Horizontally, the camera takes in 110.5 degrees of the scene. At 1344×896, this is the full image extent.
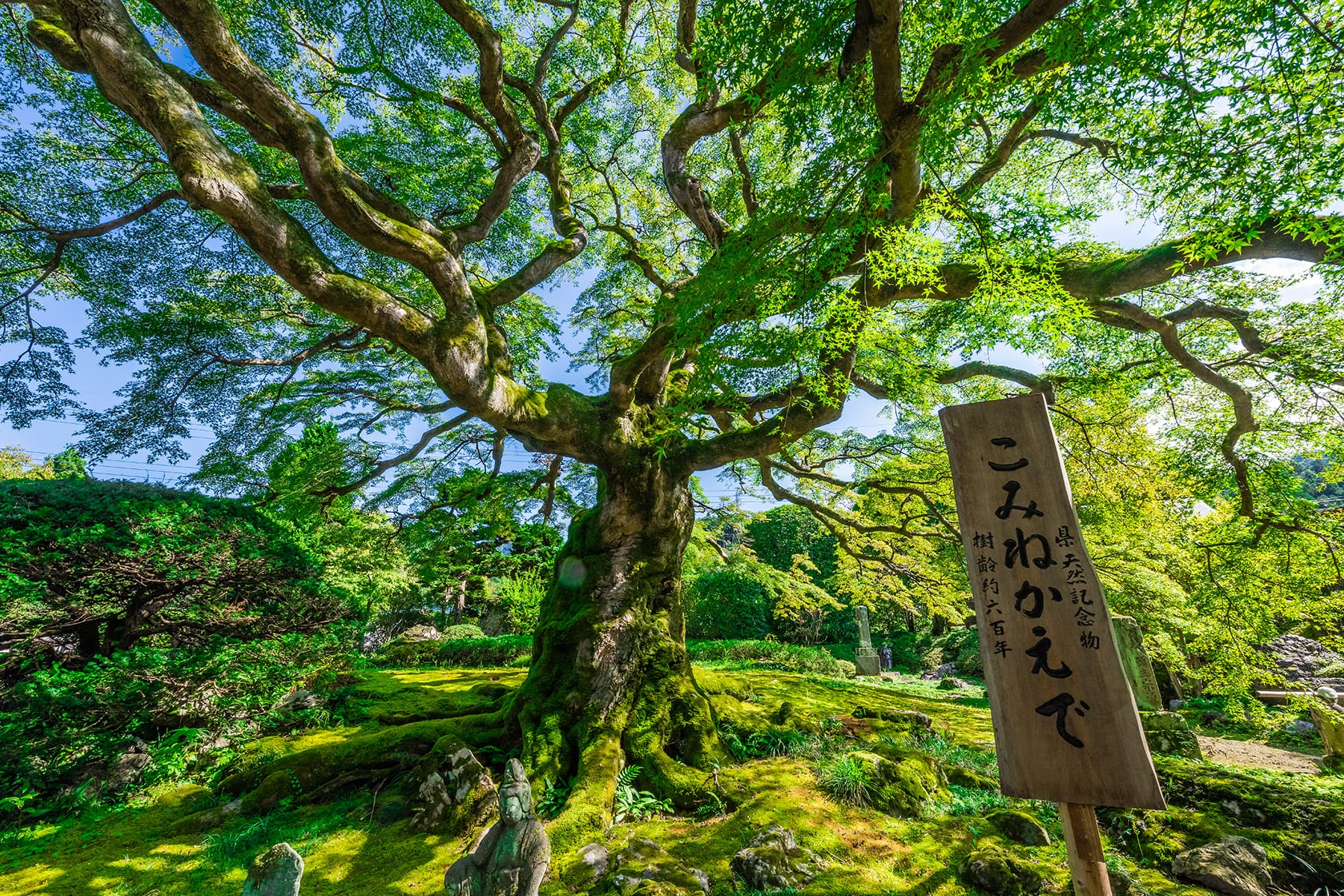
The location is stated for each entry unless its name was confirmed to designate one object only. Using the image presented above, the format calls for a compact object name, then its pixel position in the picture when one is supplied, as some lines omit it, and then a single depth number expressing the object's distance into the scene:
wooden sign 1.83
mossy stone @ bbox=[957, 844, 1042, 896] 2.38
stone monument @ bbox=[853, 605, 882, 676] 13.29
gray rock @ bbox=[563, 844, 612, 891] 2.53
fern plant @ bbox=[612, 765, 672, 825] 3.31
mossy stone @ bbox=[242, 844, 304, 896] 1.87
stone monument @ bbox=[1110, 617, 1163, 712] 5.95
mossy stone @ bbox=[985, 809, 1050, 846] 2.89
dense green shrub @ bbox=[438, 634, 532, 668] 12.12
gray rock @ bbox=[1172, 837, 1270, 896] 2.37
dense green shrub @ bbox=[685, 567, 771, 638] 18.05
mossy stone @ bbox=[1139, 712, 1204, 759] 4.66
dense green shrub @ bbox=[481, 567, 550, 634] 10.77
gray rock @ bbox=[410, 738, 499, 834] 3.24
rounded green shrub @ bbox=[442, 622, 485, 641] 14.45
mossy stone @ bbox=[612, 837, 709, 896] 2.36
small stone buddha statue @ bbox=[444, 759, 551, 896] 2.08
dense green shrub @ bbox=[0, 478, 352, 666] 3.59
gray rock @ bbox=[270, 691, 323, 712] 5.20
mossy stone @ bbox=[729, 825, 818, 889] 2.43
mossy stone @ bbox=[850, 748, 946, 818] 3.34
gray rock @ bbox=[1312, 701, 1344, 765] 5.00
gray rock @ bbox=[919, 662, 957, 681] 15.09
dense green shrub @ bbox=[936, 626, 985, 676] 14.55
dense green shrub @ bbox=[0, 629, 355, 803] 3.41
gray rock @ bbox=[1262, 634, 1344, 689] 9.38
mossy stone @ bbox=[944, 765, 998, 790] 3.80
